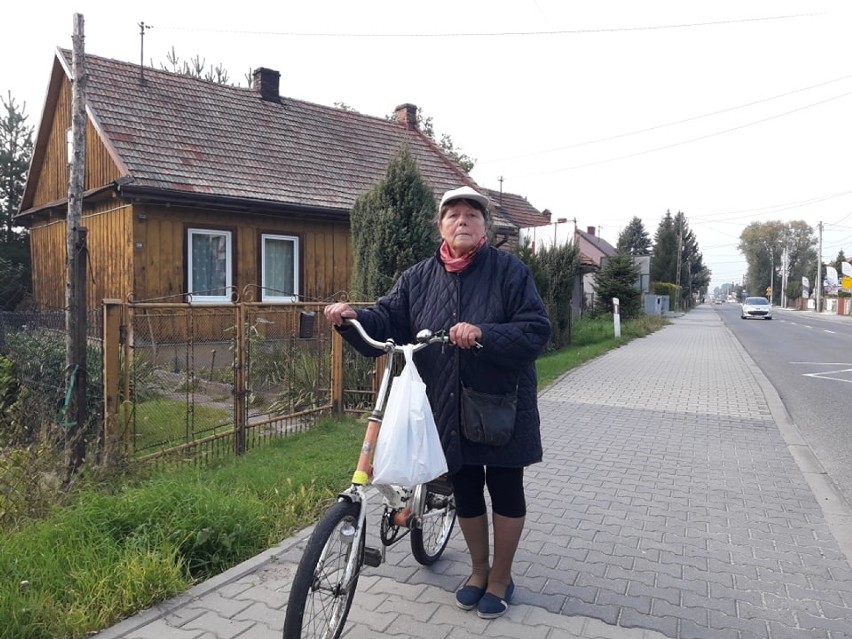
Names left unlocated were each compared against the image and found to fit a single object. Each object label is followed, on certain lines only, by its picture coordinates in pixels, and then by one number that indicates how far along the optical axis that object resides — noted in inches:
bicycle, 99.7
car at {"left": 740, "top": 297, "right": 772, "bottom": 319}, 1670.8
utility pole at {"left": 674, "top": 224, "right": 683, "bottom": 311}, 2673.2
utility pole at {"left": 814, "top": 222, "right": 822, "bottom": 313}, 2384.7
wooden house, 459.5
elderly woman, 116.6
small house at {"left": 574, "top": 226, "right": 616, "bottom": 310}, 1039.0
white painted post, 770.2
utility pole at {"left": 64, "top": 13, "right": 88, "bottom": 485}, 180.9
